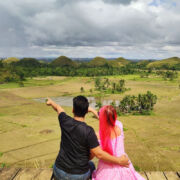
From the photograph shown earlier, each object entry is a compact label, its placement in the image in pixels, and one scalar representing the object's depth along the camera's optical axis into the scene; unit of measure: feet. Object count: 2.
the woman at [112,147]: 10.09
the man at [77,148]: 9.77
